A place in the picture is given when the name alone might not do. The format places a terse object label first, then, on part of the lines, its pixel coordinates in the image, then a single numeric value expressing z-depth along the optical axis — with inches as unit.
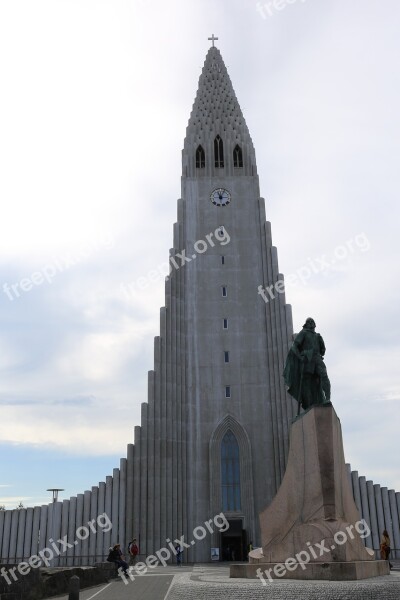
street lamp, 1144.3
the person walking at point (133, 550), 1064.8
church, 1364.4
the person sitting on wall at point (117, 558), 811.5
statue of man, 621.0
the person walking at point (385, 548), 732.0
